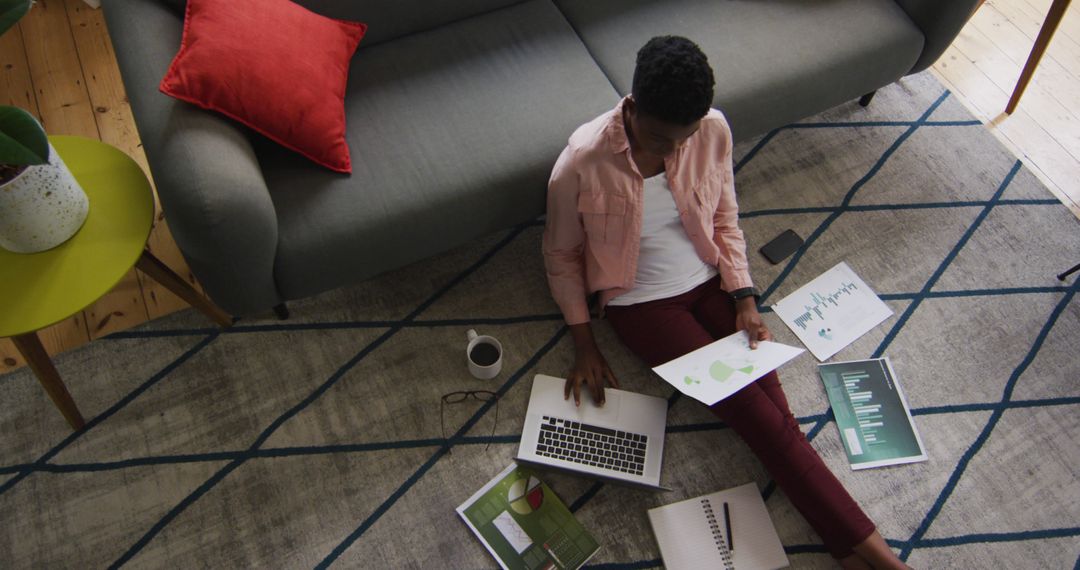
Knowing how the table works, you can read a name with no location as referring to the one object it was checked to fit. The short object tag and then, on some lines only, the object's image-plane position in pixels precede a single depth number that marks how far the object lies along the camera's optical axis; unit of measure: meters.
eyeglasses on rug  1.86
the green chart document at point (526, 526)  1.66
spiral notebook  1.68
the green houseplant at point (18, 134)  1.23
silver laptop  1.75
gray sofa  1.46
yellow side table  1.43
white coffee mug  1.83
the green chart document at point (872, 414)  1.85
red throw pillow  1.49
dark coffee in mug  1.86
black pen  1.70
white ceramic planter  1.36
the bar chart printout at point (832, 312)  2.00
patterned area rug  1.69
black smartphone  2.12
